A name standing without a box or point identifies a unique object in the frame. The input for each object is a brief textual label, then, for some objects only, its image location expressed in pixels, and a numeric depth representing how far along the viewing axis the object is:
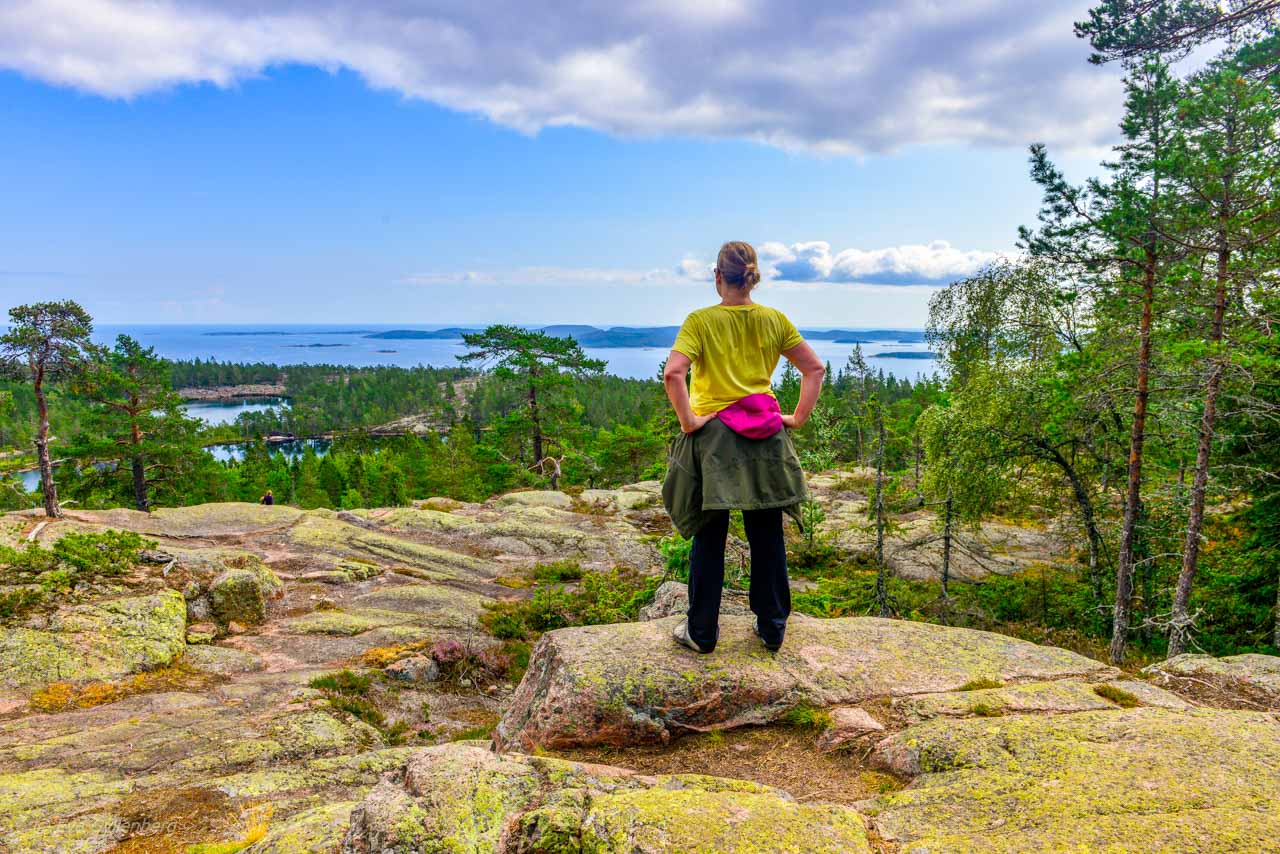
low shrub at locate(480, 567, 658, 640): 12.21
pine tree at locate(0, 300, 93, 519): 13.83
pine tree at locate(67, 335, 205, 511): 28.94
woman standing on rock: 4.12
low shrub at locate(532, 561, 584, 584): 18.11
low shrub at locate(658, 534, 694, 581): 9.75
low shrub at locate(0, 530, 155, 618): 9.46
